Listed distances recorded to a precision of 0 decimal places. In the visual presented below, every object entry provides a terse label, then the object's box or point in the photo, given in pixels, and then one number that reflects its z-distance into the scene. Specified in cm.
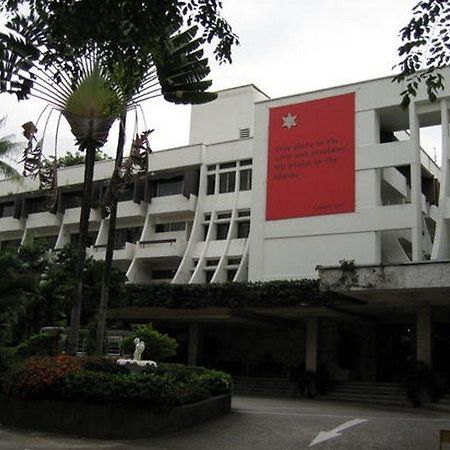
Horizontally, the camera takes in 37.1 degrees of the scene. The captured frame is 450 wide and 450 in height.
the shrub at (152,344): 2067
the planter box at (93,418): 1207
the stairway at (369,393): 2445
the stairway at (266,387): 2809
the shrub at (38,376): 1259
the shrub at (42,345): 1716
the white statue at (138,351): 1747
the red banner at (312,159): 3080
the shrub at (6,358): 1438
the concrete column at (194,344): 3409
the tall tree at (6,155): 2317
